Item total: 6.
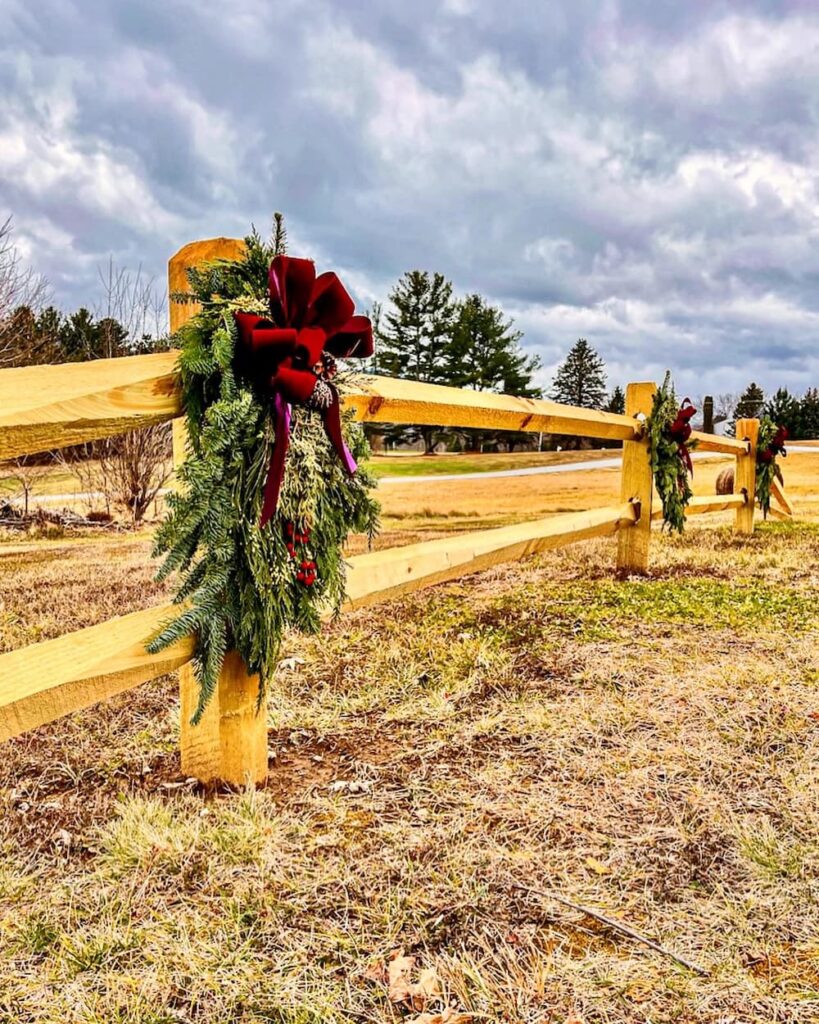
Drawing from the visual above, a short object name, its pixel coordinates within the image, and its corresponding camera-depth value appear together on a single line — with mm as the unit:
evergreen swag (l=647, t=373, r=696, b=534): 4906
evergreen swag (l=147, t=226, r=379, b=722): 1645
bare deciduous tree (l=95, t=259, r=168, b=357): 9969
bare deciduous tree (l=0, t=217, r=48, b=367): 10695
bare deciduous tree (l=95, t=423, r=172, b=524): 9930
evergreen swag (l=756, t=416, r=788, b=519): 7445
